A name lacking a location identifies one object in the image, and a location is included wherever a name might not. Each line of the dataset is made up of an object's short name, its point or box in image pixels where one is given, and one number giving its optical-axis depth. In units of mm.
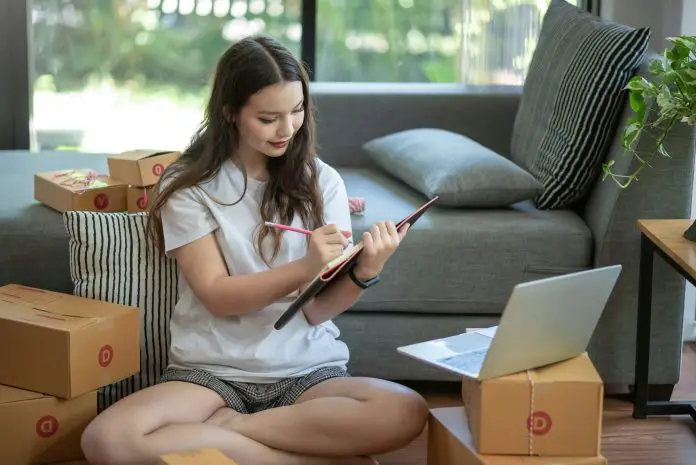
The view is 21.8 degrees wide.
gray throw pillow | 4147
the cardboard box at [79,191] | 3981
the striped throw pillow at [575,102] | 3981
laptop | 2702
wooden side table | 3482
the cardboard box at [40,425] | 3381
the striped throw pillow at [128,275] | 3728
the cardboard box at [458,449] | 2842
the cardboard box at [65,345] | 3333
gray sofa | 3957
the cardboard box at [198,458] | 2840
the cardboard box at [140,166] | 4019
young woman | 3194
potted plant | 3354
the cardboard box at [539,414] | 2827
